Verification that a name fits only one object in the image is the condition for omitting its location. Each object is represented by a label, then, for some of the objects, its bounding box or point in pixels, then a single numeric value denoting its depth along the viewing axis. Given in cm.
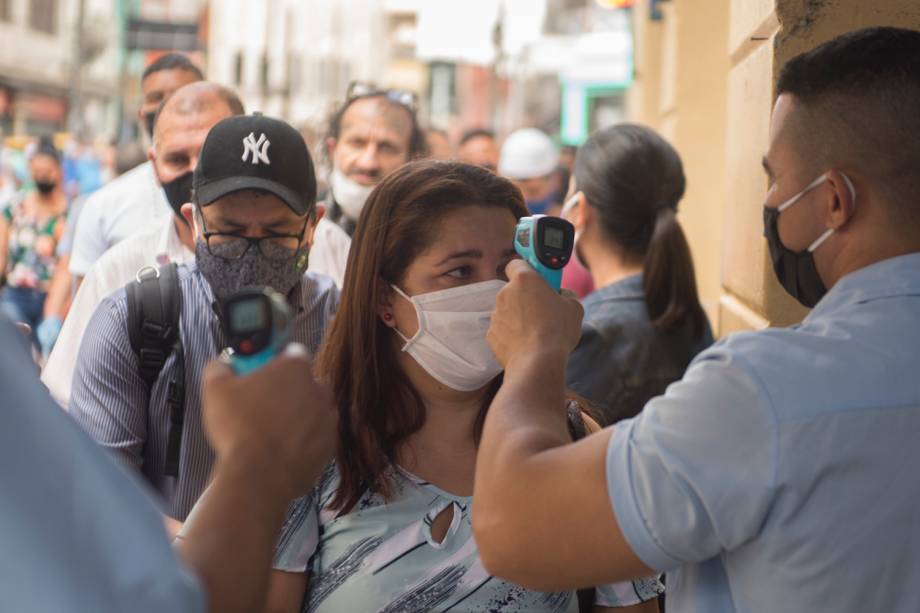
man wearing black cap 314
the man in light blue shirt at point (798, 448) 178
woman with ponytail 410
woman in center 244
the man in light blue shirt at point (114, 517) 118
